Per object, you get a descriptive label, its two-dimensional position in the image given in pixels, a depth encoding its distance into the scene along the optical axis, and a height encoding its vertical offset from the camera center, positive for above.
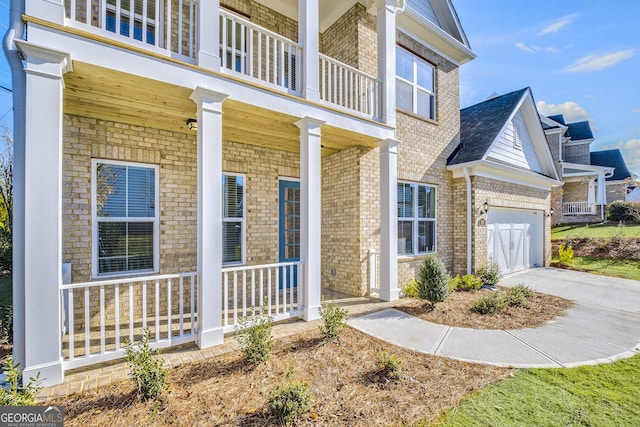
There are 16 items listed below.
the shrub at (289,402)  2.54 -1.68
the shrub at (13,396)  2.23 -1.43
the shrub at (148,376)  2.79 -1.57
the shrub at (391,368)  3.25 -1.76
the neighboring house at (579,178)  18.98 +2.55
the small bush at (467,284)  7.33 -1.76
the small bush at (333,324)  4.23 -1.61
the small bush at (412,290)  6.11 -1.63
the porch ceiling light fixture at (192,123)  4.88 +1.57
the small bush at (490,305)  5.56 -1.77
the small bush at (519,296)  6.07 -1.80
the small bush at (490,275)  7.69 -1.62
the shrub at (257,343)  3.53 -1.59
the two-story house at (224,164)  2.96 +0.98
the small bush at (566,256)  11.33 -1.67
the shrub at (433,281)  5.57 -1.30
